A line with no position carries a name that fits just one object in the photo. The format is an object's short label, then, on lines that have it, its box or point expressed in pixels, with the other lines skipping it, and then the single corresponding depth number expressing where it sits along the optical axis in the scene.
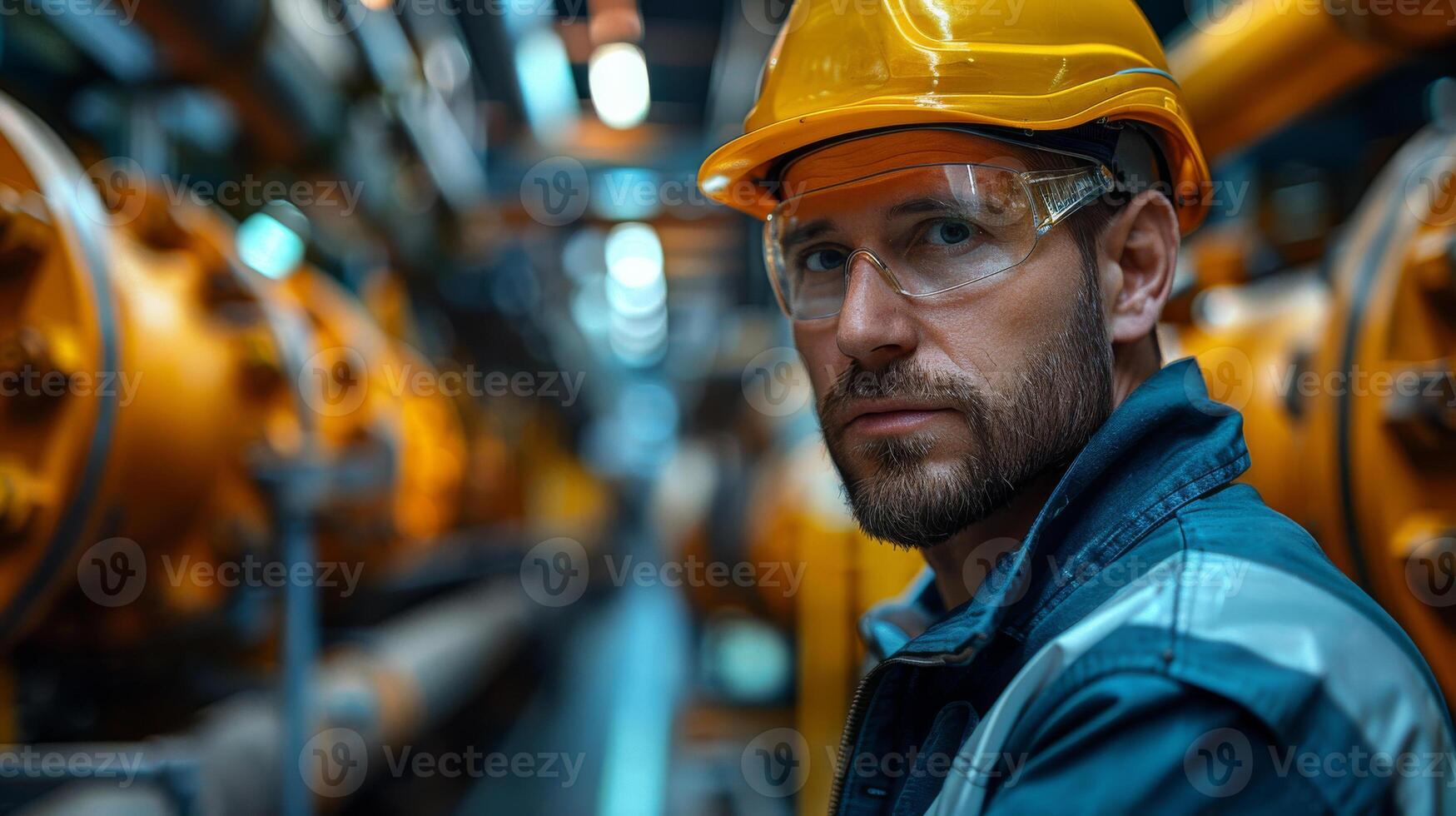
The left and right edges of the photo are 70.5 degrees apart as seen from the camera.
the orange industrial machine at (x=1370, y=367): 1.45
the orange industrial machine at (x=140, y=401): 1.66
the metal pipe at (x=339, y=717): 1.77
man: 0.69
